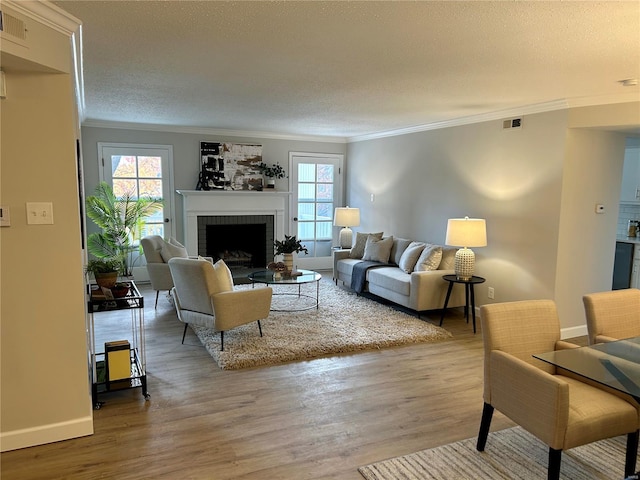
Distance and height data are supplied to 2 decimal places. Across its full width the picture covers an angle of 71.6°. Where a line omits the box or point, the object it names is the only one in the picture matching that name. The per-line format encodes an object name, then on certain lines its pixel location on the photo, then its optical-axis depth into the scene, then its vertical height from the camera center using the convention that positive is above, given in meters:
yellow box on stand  3.02 -1.14
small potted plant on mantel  7.27 +0.40
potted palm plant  5.67 -0.35
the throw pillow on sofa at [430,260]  5.12 -0.71
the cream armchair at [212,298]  3.79 -0.90
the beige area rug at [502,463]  2.30 -1.42
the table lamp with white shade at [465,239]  4.62 -0.41
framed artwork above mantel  6.90 +0.46
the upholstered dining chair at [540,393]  2.00 -0.95
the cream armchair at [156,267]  5.16 -0.84
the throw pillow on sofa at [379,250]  6.08 -0.72
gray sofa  4.93 -0.90
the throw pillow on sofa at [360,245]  6.48 -0.69
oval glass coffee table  5.01 -0.94
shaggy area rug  3.86 -1.35
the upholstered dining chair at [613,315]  2.74 -0.70
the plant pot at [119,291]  3.12 -0.69
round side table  4.73 -1.00
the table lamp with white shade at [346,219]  6.92 -0.34
